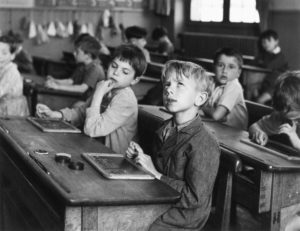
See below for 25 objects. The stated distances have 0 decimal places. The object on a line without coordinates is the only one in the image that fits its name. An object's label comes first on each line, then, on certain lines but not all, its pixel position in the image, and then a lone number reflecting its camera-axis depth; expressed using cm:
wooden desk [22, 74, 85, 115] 553
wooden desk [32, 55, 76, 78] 798
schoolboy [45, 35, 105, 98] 580
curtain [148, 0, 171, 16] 1214
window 1058
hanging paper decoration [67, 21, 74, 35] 1134
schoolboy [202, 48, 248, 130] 446
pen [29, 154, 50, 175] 245
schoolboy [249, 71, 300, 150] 328
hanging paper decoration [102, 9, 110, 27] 1169
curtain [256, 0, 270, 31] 970
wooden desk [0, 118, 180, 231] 218
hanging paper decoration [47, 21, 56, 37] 1111
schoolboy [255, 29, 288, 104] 735
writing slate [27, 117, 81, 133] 332
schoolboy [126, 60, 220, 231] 252
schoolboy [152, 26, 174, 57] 1046
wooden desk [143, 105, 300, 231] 289
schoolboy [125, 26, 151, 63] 845
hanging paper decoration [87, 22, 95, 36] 1163
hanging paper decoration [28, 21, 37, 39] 1082
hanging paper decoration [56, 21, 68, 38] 1123
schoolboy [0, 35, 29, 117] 546
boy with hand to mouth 345
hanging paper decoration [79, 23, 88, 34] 1141
